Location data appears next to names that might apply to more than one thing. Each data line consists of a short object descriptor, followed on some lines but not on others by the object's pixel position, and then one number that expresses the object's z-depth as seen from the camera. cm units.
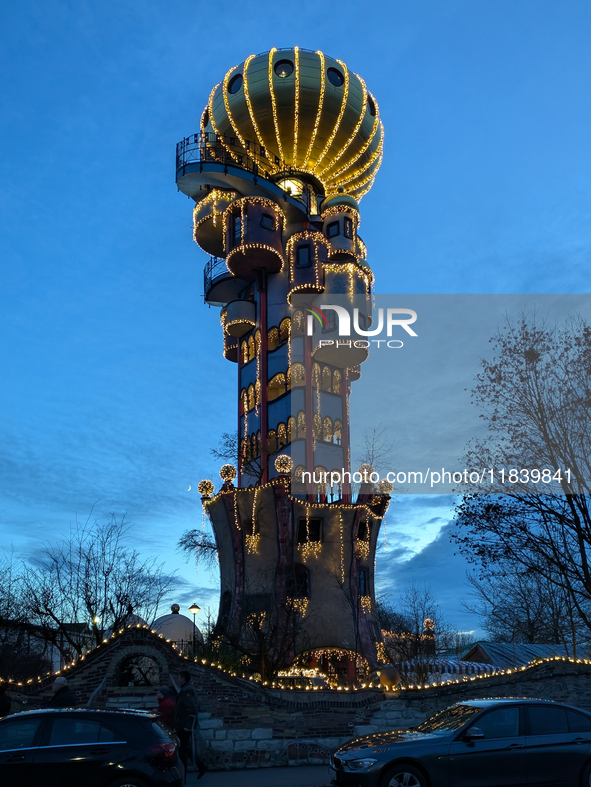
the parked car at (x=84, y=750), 830
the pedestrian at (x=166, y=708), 1166
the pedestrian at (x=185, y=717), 1165
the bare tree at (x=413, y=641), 2150
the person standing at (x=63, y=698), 1122
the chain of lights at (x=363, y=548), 3434
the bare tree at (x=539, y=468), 1530
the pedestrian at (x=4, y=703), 1110
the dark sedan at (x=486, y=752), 884
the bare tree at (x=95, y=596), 2773
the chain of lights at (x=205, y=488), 3531
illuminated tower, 3241
